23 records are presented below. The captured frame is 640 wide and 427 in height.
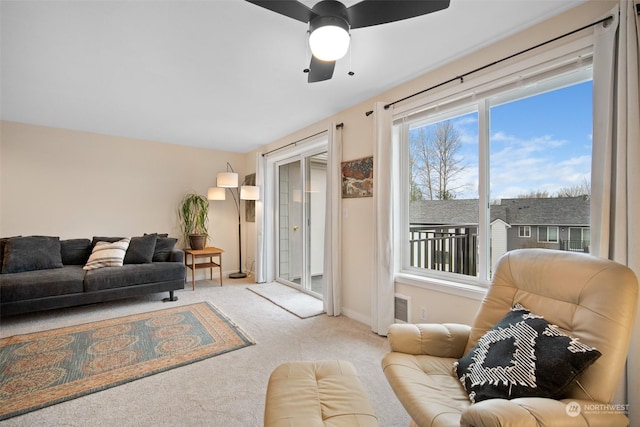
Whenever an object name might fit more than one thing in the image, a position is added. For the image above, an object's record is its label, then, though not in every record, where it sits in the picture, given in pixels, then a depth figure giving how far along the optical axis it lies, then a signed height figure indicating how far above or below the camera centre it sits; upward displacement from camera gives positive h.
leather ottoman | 1.11 -0.86
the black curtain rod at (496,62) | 1.63 +1.06
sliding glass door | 4.35 -0.18
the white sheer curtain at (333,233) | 3.36 -0.31
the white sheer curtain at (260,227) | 4.95 -0.35
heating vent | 2.69 -0.99
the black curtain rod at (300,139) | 3.38 +1.00
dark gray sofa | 3.05 -0.78
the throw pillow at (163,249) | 4.20 -0.62
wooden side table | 4.45 -0.75
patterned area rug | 1.94 -1.25
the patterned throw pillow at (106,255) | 3.65 -0.62
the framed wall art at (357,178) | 3.06 +0.34
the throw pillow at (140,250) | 3.92 -0.59
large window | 1.88 +0.26
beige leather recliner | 0.97 -0.68
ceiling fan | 1.27 +0.93
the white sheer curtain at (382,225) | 2.77 -0.18
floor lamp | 4.79 +0.31
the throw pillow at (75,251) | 3.86 -0.59
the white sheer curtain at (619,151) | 1.42 +0.29
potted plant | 5.06 -0.12
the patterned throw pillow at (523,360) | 1.08 -0.66
